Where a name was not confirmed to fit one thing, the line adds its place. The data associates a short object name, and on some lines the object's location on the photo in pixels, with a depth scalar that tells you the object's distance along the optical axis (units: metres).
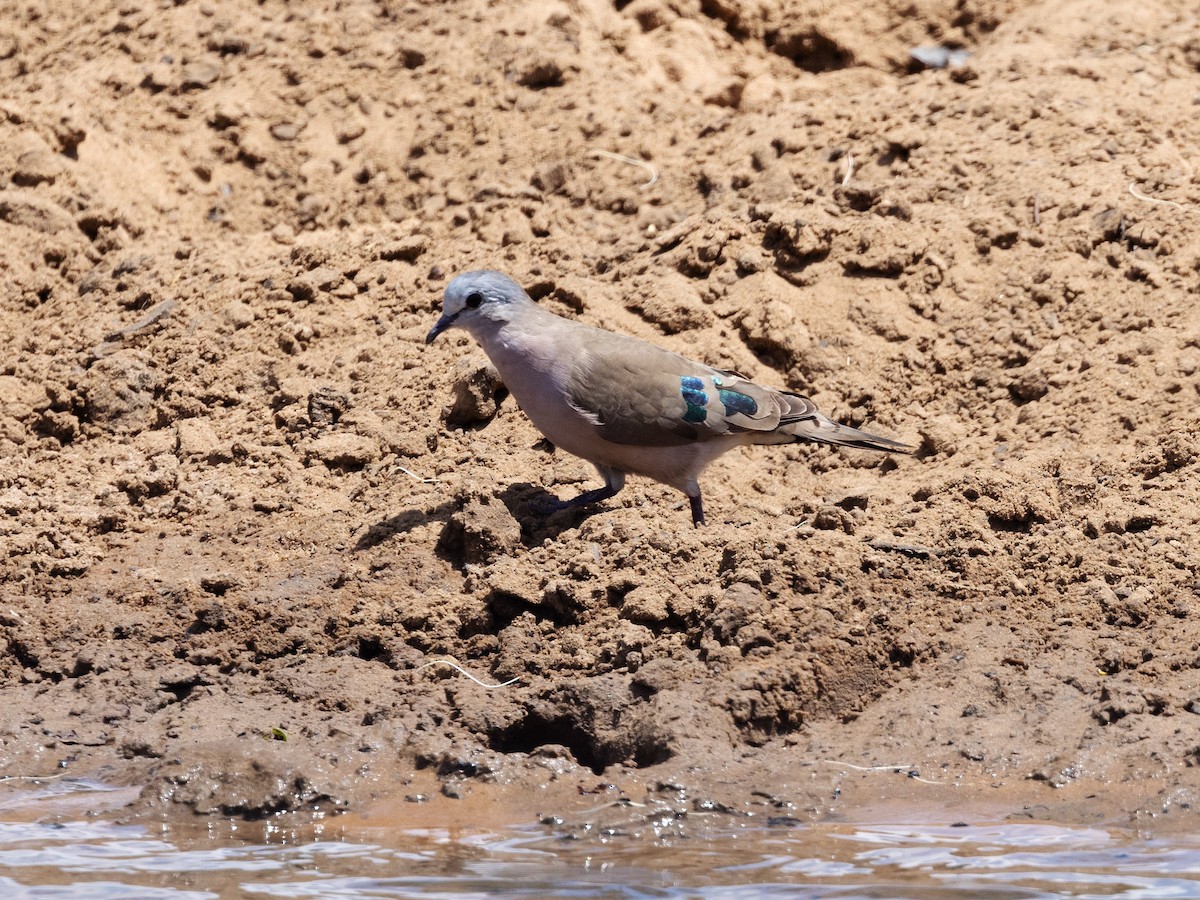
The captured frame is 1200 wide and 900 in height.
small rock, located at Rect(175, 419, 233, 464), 14.37
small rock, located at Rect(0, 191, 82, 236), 16.92
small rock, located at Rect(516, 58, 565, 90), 18.73
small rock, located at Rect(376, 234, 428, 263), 16.34
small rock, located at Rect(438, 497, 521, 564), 12.31
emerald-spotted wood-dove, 12.81
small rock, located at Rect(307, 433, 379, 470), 14.12
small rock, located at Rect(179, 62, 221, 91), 19.16
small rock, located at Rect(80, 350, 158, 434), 14.99
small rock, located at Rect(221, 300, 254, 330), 15.71
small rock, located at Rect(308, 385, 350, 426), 14.59
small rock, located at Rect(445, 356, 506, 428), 14.25
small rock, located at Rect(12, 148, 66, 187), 17.33
